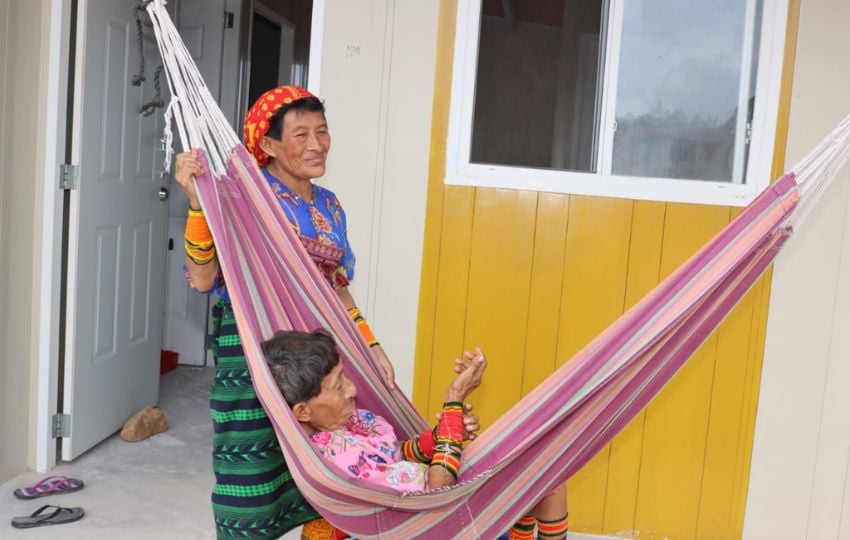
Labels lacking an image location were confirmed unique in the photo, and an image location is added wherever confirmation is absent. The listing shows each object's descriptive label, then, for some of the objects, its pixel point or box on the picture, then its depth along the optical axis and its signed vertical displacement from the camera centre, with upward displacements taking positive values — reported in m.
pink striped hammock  1.68 -0.28
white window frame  2.61 +0.18
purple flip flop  2.79 -1.09
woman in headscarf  1.79 -0.23
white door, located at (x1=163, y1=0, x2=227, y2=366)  4.29 -0.30
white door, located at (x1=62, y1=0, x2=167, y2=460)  3.04 -0.26
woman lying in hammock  1.67 -0.46
